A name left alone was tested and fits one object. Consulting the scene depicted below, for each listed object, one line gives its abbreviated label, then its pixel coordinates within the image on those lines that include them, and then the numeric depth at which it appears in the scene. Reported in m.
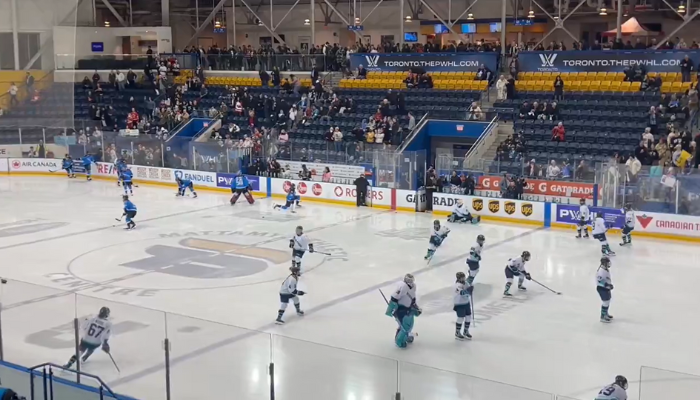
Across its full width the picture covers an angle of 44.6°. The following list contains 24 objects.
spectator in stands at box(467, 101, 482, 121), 29.41
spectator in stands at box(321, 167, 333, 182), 28.14
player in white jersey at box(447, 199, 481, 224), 23.86
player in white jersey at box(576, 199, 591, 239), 21.20
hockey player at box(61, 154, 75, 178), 33.34
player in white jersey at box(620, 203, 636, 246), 20.19
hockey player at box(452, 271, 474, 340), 12.77
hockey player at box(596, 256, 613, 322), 13.73
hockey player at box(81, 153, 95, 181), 33.00
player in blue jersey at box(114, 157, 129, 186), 27.32
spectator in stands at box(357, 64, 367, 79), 35.22
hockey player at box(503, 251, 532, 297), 15.38
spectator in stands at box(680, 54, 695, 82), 27.55
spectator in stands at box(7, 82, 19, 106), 34.69
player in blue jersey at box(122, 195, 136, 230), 22.31
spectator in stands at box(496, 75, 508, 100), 30.72
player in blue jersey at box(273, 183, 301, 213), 25.53
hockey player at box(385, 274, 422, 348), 12.50
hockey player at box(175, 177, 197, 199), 28.52
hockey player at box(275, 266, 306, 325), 13.54
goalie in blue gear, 26.79
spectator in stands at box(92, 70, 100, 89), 39.59
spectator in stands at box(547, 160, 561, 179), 24.19
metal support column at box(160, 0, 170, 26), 43.19
